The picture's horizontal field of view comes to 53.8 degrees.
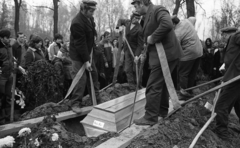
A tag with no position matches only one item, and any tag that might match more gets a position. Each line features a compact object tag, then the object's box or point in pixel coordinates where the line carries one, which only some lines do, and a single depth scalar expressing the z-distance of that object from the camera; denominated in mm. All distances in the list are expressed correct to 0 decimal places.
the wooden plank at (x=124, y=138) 2934
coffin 3545
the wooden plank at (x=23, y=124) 3472
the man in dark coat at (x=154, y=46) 3439
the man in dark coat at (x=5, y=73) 4078
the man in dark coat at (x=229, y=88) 3867
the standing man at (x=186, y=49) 5660
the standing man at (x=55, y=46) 7335
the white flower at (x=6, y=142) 2613
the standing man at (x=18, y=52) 5430
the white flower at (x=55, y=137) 2846
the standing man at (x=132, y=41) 6457
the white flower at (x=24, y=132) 2924
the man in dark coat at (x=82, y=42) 4336
